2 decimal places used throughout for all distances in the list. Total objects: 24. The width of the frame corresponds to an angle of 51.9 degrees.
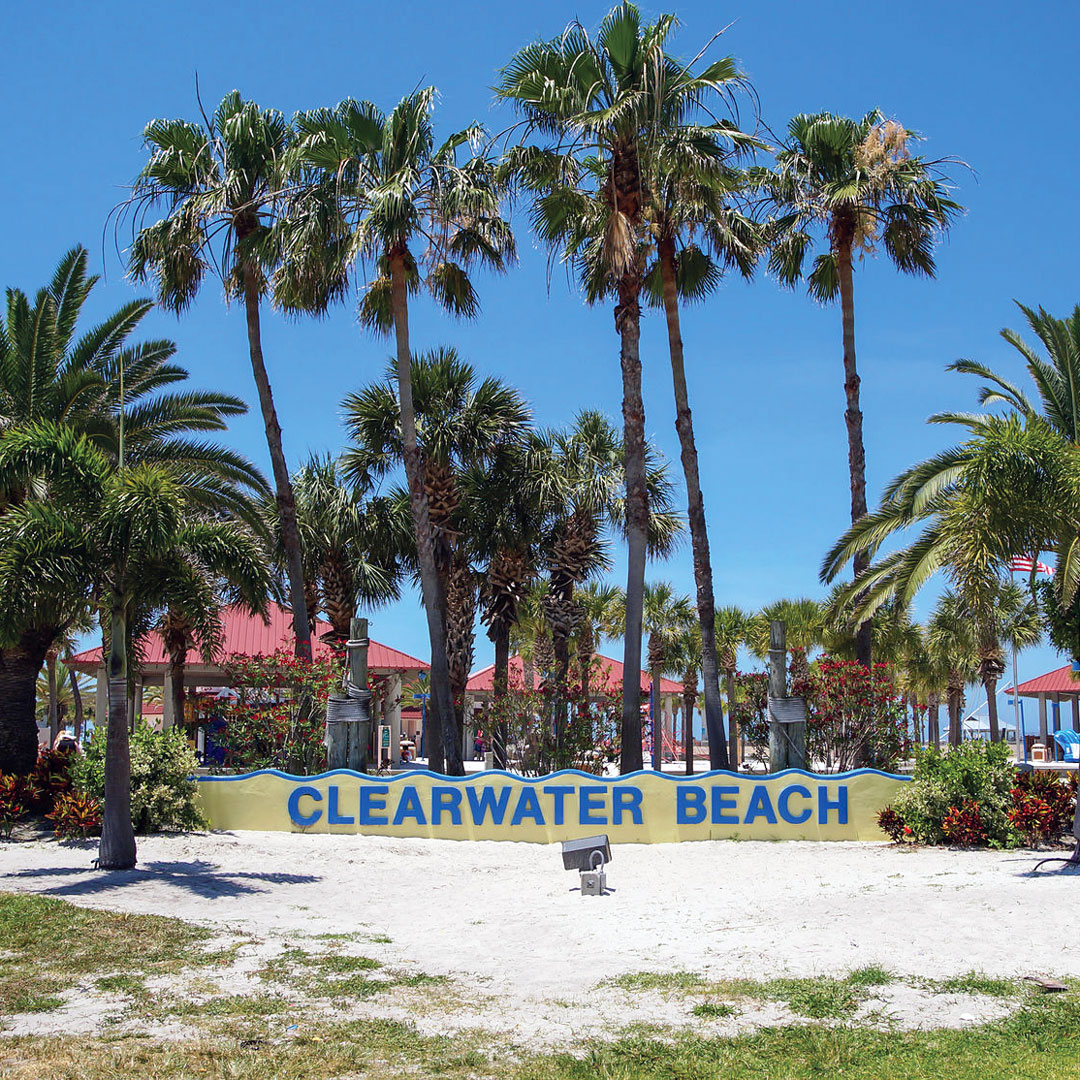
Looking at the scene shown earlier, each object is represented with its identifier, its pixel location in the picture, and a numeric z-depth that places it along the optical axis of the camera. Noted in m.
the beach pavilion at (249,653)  29.19
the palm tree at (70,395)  15.91
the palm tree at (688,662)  39.44
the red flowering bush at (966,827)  14.23
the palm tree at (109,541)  11.34
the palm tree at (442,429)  22.22
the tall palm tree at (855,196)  20.81
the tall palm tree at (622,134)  17.95
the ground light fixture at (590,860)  11.57
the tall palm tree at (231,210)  19.91
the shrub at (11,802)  14.45
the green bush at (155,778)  14.23
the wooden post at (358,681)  16.20
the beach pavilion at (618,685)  42.34
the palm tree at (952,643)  35.31
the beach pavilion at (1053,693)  44.09
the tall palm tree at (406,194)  18.52
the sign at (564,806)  15.48
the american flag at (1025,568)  16.76
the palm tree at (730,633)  40.12
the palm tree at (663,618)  37.56
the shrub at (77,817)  13.98
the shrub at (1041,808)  14.14
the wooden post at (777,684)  16.27
